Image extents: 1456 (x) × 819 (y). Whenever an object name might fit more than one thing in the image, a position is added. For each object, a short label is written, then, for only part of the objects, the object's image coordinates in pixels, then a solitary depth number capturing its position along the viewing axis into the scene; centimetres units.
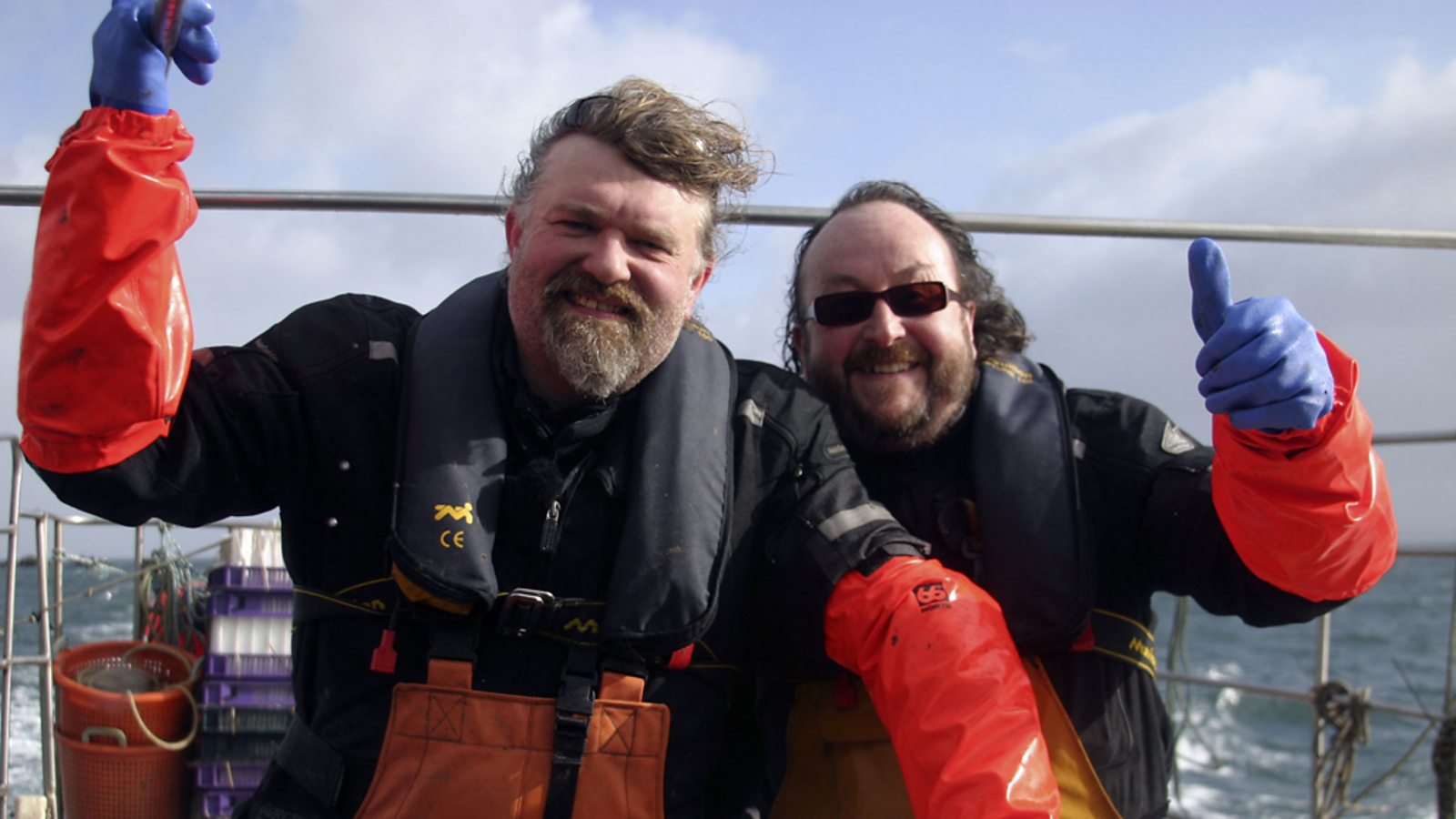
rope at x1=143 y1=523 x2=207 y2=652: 333
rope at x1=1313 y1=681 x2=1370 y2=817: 358
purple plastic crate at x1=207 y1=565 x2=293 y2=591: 326
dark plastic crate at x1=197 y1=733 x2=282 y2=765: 293
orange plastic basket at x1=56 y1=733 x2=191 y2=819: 259
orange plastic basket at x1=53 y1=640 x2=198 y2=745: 268
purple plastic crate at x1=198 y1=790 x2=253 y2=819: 282
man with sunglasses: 175
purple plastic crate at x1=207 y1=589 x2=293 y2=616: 323
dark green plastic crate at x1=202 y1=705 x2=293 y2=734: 298
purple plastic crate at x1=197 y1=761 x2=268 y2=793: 285
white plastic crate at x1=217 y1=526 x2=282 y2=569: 339
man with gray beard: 165
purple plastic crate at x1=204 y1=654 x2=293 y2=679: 307
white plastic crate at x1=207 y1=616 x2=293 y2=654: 316
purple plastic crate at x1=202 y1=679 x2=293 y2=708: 304
